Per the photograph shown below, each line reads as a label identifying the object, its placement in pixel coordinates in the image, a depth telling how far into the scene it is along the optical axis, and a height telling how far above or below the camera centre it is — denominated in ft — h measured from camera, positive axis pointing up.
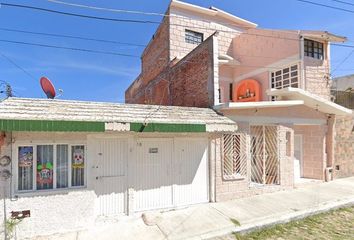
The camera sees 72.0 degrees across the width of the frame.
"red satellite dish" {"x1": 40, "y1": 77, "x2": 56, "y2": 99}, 28.43 +4.10
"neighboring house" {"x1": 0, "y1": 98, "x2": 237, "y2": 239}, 21.07 -3.61
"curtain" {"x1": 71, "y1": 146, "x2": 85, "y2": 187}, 23.52 -4.05
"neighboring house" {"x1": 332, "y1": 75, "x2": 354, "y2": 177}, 44.65 -4.34
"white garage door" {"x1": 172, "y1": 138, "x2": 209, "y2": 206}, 28.73 -5.72
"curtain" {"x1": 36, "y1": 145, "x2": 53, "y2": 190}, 22.20 -3.94
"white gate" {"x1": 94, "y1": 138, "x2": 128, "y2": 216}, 24.76 -5.25
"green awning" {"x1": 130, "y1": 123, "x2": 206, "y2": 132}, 23.77 -0.33
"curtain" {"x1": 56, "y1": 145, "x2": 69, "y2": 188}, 22.98 -3.97
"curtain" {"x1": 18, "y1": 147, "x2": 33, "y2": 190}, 21.51 -3.92
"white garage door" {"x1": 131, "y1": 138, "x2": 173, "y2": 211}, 26.76 -5.65
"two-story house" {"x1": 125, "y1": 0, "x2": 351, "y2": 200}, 33.09 +7.30
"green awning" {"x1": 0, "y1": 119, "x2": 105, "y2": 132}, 18.76 -0.15
